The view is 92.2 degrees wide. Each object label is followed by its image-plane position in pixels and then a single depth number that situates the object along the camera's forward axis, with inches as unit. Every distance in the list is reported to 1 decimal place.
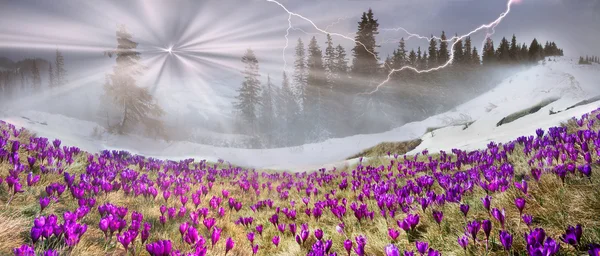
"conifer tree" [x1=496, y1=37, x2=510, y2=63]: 2628.0
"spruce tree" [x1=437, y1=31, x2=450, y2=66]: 2444.6
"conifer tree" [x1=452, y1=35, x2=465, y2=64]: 2456.7
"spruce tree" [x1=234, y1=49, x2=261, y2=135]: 2009.1
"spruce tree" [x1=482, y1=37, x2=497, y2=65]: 2637.8
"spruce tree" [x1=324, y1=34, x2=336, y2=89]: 2086.6
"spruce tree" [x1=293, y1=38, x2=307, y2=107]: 2133.4
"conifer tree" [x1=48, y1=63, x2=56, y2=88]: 3222.4
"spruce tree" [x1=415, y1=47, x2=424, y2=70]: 2357.4
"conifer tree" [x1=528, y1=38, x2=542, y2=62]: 2540.8
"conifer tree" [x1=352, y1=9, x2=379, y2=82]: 1827.0
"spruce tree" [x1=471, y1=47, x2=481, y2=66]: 2529.5
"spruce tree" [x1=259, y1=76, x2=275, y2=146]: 2336.1
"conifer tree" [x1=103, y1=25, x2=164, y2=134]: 1284.4
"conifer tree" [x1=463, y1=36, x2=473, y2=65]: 2498.8
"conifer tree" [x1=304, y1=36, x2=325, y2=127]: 2089.1
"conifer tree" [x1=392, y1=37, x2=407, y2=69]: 2103.8
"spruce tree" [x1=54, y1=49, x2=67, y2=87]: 3088.1
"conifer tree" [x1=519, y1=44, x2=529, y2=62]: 2603.8
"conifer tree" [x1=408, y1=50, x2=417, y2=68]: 2314.5
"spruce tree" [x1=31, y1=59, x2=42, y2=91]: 3503.9
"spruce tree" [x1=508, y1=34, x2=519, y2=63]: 2632.9
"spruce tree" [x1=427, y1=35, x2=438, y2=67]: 2354.8
